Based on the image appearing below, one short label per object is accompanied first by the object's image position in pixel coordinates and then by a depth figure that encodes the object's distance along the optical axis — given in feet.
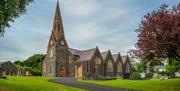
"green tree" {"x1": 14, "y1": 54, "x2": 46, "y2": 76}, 181.60
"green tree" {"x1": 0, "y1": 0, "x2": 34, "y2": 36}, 35.43
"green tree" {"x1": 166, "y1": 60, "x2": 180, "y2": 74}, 78.76
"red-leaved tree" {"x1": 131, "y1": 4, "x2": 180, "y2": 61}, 50.17
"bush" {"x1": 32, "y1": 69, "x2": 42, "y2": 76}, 141.45
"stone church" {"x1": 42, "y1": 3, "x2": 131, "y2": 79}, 120.81
